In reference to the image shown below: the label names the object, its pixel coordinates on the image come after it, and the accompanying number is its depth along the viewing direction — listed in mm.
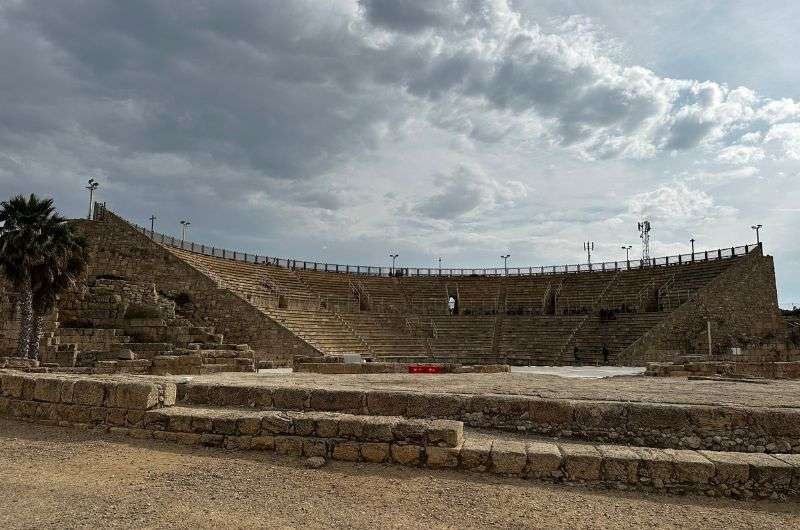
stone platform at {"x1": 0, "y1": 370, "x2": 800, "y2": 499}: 5766
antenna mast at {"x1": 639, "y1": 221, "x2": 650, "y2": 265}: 56797
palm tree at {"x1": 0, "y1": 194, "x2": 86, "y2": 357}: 19984
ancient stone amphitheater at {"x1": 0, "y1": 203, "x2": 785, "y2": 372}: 29844
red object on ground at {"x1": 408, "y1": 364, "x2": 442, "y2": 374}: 20641
